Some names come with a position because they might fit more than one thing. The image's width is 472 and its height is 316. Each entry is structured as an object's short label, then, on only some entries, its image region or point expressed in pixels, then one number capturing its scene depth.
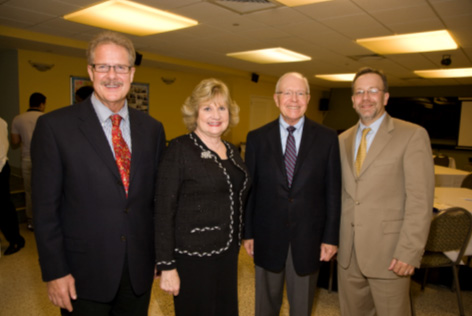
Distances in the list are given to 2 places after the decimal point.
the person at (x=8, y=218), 3.96
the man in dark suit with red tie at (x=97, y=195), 1.38
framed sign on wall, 8.39
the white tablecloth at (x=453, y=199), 2.88
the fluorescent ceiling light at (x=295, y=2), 3.71
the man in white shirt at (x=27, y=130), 4.58
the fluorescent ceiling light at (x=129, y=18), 4.32
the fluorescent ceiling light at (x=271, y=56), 6.82
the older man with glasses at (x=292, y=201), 1.94
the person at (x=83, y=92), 3.66
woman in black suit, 1.58
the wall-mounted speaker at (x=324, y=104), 14.47
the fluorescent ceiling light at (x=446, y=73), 8.30
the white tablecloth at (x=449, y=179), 5.38
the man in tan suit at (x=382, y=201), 1.87
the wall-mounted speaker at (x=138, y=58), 6.58
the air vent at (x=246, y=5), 3.80
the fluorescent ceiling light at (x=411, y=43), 5.28
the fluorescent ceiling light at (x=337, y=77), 9.93
